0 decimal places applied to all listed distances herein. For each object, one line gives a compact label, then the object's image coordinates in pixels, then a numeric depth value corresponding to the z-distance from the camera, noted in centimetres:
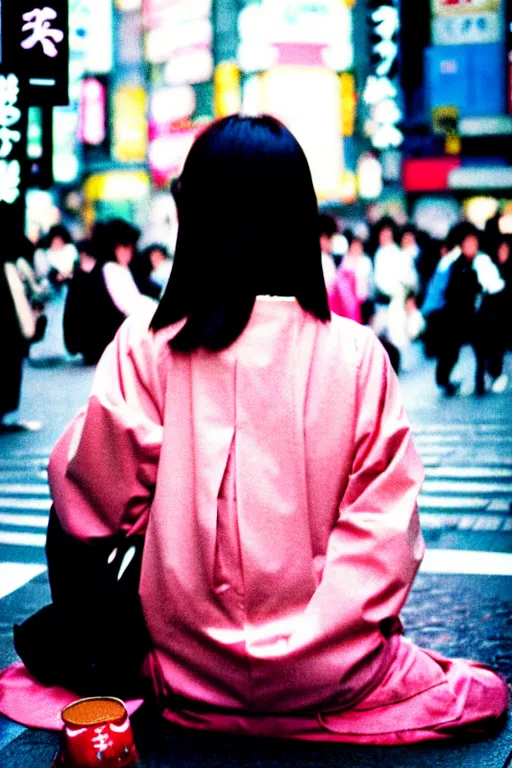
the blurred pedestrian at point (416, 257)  1584
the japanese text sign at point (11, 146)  777
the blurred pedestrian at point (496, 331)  1192
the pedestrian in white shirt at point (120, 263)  1120
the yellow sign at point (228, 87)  3803
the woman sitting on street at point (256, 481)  303
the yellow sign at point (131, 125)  4209
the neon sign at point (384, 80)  1638
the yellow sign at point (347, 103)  3497
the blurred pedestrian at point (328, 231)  1220
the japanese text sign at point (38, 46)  756
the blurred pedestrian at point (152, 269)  1527
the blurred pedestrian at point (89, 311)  1185
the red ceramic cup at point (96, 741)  265
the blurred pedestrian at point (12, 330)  914
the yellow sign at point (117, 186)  4153
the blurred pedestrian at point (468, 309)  1163
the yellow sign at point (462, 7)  2680
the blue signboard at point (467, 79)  3138
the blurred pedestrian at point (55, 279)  1551
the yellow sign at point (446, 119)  3231
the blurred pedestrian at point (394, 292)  1479
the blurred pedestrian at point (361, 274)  1447
